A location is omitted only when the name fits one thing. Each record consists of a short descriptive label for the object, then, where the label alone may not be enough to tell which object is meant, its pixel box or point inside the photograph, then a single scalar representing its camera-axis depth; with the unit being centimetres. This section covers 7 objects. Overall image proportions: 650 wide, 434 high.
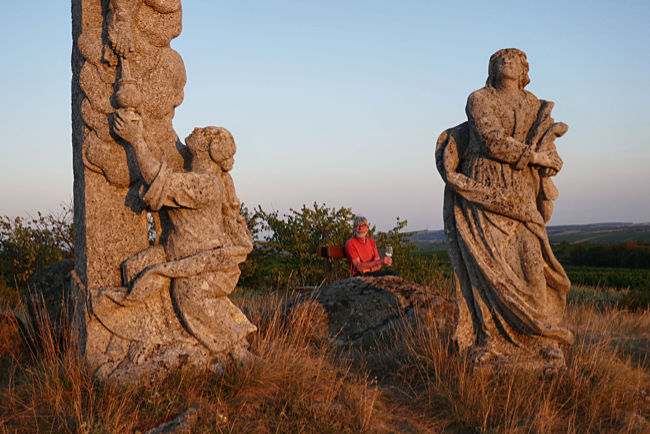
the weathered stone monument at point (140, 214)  437
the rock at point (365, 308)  687
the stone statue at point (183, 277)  435
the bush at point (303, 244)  1238
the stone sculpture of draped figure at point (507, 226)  498
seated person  827
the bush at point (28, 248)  1171
